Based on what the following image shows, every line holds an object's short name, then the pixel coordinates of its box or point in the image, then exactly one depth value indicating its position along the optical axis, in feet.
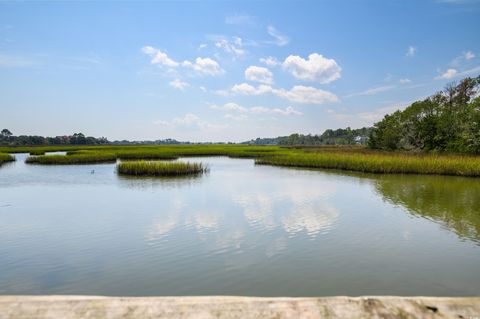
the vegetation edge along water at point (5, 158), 123.75
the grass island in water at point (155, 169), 83.25
